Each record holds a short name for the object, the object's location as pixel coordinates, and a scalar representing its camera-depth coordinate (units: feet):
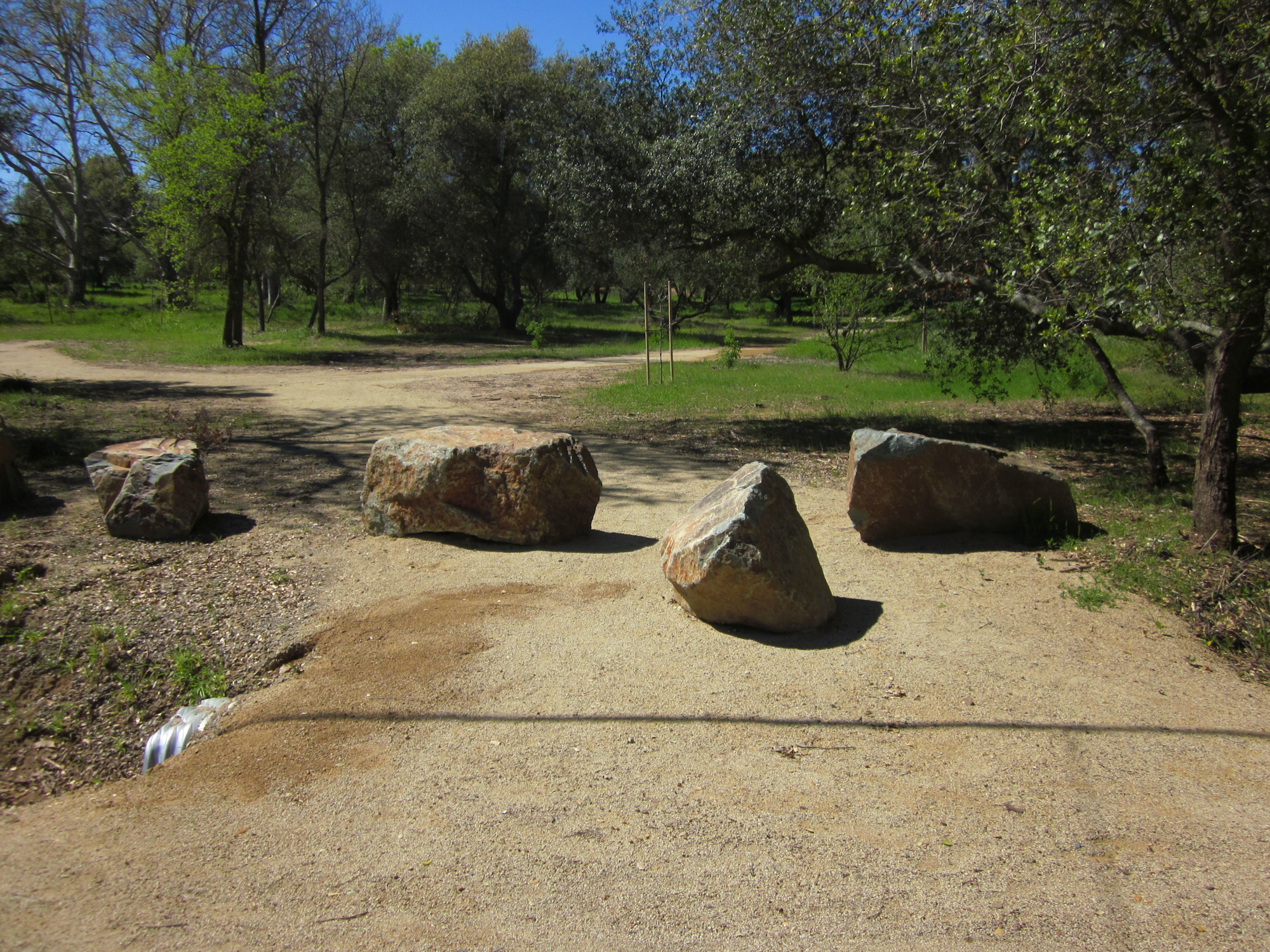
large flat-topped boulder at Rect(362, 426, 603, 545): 20.18
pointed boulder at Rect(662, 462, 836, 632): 15.55
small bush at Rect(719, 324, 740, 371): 68.80
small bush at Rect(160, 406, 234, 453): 30.76
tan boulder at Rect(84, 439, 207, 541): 20.62
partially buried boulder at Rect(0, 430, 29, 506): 22.30
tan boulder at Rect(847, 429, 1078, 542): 20.35
